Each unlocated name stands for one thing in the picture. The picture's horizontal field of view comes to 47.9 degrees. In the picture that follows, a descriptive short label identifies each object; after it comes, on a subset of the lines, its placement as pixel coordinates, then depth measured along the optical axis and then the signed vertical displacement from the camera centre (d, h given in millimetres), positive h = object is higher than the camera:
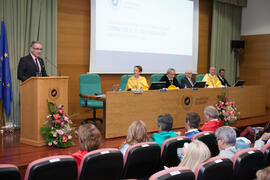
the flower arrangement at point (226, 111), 5883 -772
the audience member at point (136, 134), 2656 -557
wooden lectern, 4199 -441
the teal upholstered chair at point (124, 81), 6445 -225
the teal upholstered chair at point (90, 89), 5739 -372
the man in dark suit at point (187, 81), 6930 -224
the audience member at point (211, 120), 3801 -606
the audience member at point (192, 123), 3334 -575
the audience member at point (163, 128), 3096 -588
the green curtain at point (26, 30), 5527 +746
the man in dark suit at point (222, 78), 8359 -173
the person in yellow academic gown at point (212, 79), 7785 -192
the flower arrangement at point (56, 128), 4216 -826
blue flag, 5145 -21
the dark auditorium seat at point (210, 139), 2943 -671
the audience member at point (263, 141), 3369 -769
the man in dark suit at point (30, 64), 4520 +76
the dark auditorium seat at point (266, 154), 2592 -709
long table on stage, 4895 -622
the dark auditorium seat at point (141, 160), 2311 -702
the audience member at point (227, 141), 2598 -601
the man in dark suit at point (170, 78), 6652 -167
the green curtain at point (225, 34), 9461 +1225
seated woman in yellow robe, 6082 -211
